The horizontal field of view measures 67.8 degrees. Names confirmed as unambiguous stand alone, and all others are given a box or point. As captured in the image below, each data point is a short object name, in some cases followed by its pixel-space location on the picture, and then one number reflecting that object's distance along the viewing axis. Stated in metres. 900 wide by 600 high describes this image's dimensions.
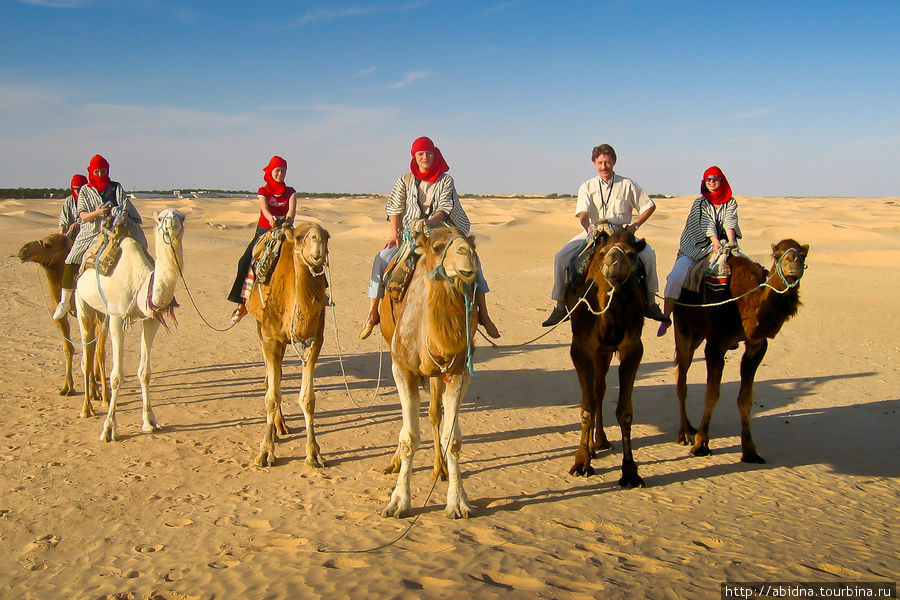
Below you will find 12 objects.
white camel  7.67
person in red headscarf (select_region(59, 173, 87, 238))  10.68
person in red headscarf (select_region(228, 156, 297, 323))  7.99
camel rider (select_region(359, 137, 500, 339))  6.68
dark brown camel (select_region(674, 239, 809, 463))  7.20
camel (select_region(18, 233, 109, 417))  9.31
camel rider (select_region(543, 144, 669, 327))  7.23
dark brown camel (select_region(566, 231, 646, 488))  6.38
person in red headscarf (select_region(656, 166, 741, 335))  8.16
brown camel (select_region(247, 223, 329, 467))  6.66
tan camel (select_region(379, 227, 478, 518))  5.01
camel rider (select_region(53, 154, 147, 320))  8.95
